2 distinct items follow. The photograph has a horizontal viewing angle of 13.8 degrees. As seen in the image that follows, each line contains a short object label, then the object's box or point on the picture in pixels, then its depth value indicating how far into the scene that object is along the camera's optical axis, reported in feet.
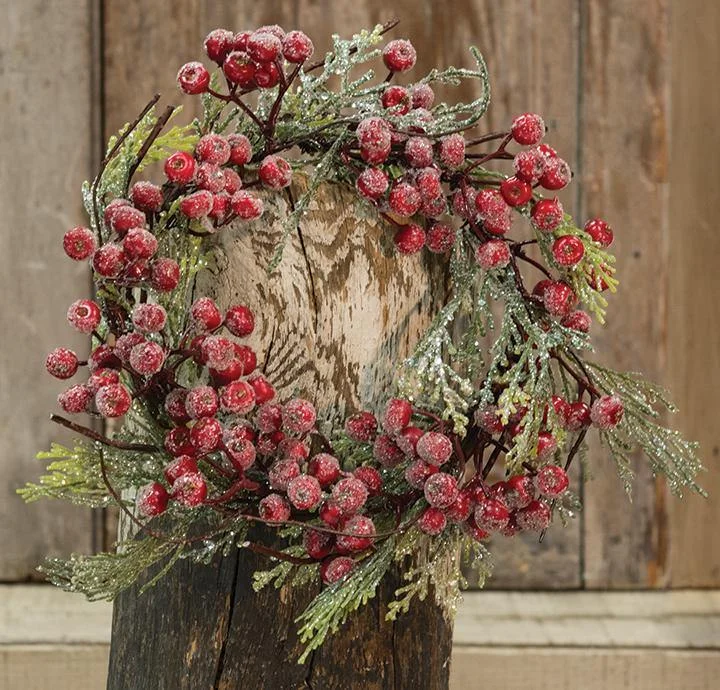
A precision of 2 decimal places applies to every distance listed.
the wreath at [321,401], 4.29
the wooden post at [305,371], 4.41
